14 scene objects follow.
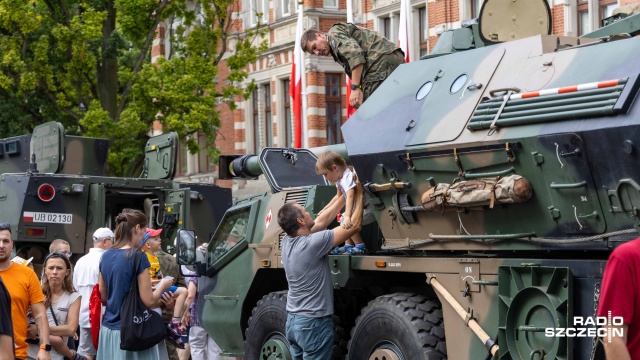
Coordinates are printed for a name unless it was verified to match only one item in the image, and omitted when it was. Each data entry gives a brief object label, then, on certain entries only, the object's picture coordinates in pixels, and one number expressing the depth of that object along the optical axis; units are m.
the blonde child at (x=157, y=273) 10.58
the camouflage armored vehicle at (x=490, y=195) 7.57
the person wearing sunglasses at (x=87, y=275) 10.92
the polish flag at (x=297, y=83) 26.28
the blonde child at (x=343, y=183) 9.53
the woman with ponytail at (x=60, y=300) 9.85
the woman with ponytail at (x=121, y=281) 9.23
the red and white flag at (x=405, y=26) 23.02
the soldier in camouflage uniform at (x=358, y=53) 10.27
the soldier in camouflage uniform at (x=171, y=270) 12.38
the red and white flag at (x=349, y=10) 24.62
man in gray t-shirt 9.27
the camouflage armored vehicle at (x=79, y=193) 15.66
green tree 26.06
